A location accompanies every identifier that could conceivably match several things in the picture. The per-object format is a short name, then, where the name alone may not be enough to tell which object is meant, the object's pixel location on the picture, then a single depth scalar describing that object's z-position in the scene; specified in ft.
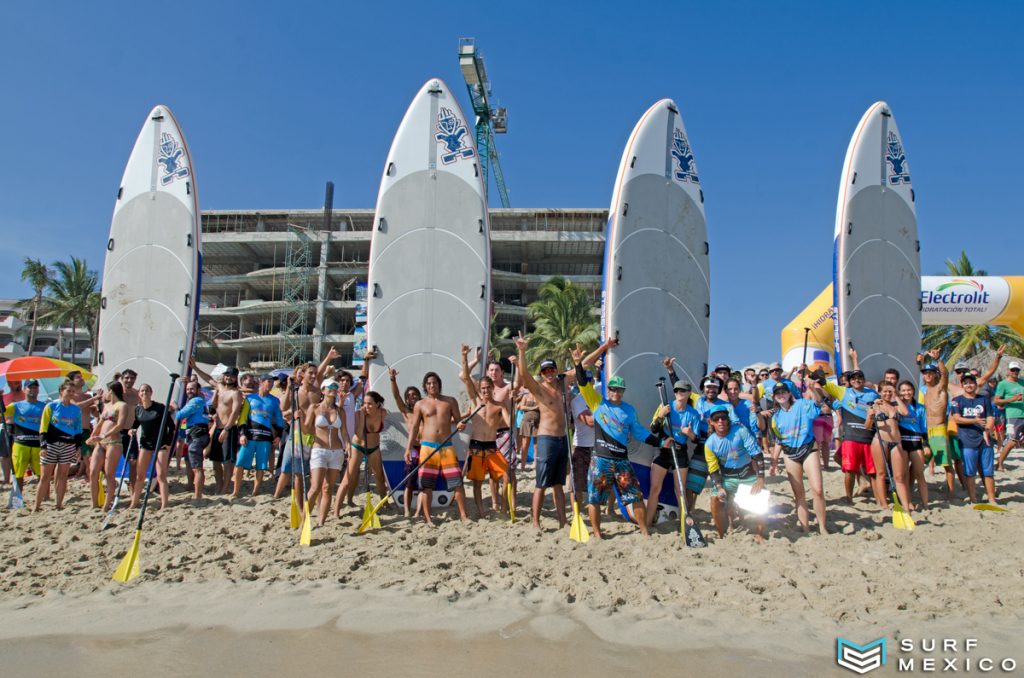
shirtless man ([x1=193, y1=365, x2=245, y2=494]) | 21.79
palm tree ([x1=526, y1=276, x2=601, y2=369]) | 85.25
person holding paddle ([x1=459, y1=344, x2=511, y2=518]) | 18.97
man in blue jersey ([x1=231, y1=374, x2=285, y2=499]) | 21.93
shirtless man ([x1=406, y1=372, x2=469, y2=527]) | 18.34
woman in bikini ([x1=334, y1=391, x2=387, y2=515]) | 19.15
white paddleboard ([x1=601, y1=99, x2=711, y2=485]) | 21.84
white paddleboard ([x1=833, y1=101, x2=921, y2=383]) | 26.08
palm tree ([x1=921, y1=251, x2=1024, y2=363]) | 63.82
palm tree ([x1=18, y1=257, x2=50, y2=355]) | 118.52
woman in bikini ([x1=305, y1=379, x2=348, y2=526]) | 18.31
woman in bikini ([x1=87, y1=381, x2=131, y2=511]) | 19.92
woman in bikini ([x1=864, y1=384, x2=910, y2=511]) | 18.04
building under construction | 121.70
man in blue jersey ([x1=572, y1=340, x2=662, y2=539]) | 16.76
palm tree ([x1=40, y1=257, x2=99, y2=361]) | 117.08
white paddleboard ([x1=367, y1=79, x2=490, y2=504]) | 23.17
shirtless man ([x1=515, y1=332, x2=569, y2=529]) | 17.63
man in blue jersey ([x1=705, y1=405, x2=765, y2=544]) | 16.34
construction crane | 132.57
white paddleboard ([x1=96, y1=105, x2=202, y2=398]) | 26.13
